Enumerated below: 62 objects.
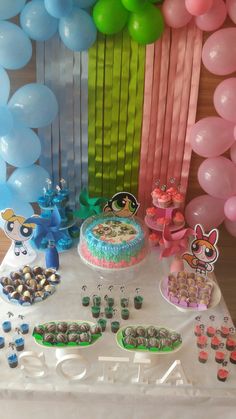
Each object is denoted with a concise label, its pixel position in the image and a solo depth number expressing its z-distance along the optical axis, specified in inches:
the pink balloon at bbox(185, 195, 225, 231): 77.0
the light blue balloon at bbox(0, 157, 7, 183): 76.3
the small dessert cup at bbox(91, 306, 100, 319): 59.8
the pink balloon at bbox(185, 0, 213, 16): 59.8
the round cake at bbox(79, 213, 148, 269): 65.2
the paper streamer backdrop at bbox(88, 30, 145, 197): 70.7
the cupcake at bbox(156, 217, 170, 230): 74.3
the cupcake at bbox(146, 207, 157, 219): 76.1
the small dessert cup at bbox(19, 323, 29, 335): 56.8
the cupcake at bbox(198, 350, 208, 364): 53.0
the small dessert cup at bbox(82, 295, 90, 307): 62.0
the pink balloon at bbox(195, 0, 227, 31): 64.3
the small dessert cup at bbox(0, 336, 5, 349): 54.5
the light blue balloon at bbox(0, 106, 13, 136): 67.3
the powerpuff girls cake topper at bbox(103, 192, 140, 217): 74.7
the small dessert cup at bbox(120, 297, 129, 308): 62.1
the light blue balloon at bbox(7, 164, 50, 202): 74.7
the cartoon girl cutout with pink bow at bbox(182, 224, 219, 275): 61.6
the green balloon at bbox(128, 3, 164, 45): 63.9
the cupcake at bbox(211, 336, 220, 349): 54.9
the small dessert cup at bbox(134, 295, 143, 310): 61.7
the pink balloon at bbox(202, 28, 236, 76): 64.5
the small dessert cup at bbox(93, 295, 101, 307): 62.1
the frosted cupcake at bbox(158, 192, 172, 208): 72.7
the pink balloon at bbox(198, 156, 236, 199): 72.2
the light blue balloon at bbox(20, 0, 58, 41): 64.4
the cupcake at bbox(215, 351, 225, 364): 52.9
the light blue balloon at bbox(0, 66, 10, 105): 68.4
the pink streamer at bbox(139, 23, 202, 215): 70.3
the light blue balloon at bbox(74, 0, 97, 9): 65.0
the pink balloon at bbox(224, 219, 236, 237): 78.4
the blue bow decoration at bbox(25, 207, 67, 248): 70.7
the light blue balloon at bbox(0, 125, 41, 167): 70.8
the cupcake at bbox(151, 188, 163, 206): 73.3
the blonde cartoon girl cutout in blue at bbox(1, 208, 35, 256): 65.9
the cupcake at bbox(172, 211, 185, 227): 75.0
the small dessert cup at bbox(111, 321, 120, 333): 57.3
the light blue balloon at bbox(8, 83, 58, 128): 67.7
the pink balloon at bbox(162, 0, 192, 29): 64.2
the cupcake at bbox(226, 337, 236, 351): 54.8
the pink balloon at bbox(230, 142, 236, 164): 73.2
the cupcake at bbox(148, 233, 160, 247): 75.3
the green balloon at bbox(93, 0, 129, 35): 63.4
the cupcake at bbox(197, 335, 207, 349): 55.3
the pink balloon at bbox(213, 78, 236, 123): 66.6
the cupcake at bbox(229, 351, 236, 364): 52.9
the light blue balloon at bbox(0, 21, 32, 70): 64.2
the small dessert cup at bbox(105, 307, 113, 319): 59.9
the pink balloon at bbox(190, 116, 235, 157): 69.9
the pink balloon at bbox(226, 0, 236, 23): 64.5
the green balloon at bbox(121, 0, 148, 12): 60.3
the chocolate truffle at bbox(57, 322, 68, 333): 54.2
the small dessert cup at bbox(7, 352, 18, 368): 51.7
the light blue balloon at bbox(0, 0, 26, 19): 63.2
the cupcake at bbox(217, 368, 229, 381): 50.5
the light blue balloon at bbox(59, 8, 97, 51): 64.2
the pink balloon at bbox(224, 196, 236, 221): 71.5
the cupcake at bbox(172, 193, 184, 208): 73.1
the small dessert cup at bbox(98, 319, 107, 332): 57.7
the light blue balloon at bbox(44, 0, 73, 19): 60.2
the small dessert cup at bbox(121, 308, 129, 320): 59.6
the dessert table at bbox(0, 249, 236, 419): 49.5
